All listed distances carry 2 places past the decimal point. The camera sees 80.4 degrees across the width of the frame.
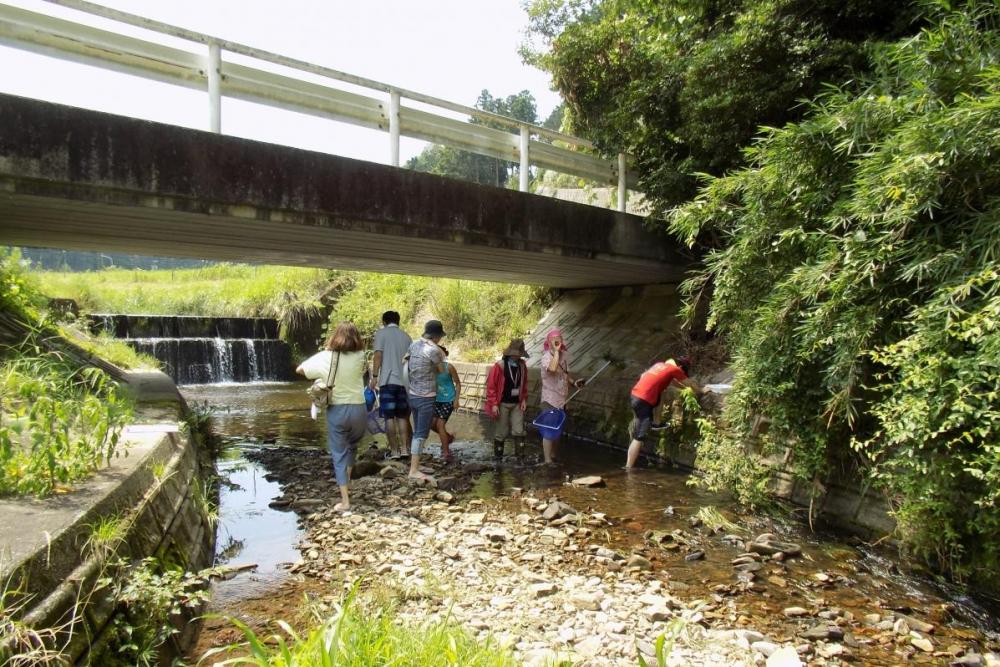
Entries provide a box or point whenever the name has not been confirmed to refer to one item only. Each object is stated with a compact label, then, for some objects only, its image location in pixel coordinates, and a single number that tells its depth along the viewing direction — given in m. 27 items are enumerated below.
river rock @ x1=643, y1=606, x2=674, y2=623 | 4.34
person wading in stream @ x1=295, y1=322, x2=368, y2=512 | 6.28
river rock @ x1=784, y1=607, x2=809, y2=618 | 4.64
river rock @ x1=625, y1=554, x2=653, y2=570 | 5.44
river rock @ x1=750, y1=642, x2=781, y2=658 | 3.98
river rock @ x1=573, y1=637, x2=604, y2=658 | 3.82
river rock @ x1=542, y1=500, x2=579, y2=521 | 6.64
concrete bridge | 5.80
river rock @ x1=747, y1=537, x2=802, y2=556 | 5.91
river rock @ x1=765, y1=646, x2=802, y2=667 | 2.44
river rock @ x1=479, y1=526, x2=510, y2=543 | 5.84
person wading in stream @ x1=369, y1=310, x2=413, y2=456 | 8.23
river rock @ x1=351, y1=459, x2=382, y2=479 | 7.93
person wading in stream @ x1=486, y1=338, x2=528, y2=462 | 9.23
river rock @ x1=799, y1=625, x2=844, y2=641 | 4.29
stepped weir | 18.67
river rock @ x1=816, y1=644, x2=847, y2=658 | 4.09
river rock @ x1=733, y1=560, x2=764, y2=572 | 5.48
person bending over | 8.82
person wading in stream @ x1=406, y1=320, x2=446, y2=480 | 7.70
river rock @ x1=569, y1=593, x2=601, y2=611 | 4.50
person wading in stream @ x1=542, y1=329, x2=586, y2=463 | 9.07
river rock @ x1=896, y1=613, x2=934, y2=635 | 4.51
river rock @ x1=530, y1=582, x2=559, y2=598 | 4.67
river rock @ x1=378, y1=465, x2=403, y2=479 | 7.87
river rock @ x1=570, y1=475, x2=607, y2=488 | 8.23
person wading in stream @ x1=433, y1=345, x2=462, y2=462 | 8.41
